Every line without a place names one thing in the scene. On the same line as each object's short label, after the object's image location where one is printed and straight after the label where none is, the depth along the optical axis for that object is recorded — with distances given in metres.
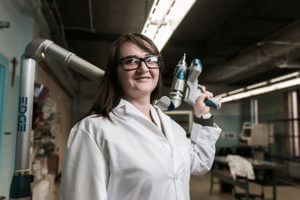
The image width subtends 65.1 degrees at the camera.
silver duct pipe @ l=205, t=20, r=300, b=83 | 3.23
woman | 0.75
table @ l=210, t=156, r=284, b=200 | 3.89
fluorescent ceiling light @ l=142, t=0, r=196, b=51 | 1.09
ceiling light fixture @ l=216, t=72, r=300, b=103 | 3.17
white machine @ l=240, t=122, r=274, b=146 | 5.64
